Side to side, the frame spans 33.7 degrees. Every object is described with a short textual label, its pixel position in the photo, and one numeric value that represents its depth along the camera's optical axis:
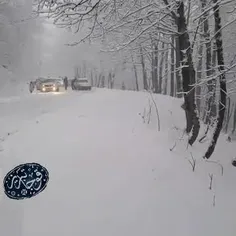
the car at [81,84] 40.59
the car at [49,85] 38.75
